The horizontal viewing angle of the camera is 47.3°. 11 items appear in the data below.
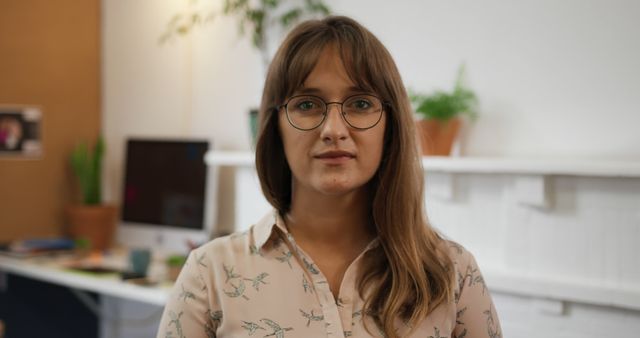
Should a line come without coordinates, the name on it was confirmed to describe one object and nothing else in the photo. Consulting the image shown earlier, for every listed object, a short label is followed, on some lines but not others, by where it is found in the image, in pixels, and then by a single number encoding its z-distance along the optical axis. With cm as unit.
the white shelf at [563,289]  207
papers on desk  332
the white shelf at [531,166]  204
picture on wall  347
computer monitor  317
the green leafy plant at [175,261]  284
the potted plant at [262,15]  302
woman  124
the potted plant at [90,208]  357
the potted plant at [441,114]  241
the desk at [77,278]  271
